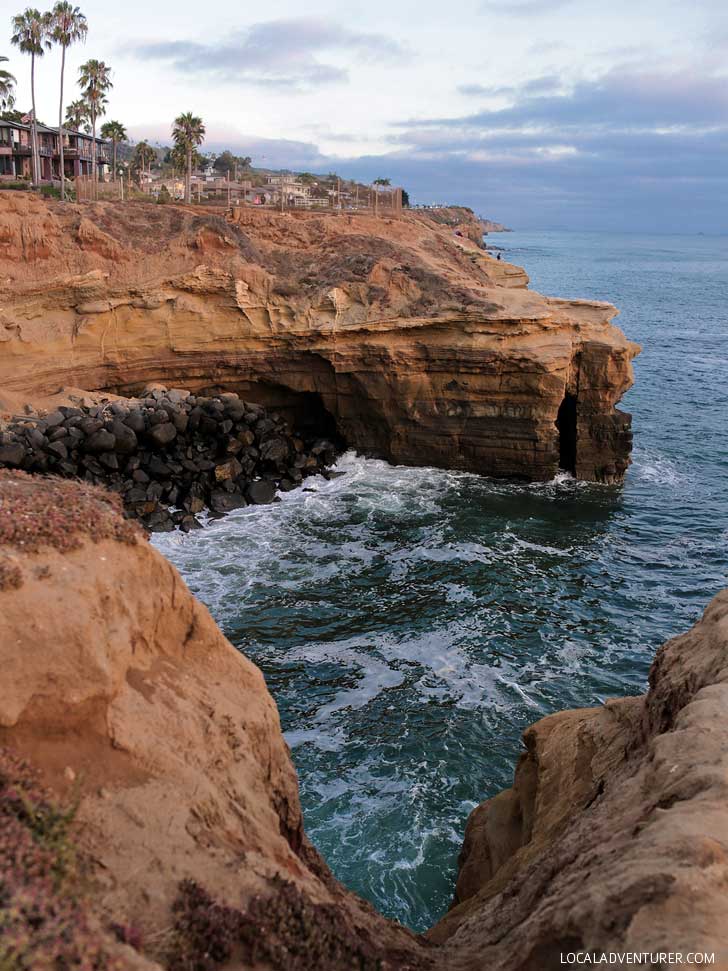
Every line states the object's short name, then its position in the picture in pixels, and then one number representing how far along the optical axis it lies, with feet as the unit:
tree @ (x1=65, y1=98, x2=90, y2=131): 224.53
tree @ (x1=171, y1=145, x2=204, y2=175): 173.70
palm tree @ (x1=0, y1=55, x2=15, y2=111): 196.75
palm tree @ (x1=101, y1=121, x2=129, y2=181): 234.99
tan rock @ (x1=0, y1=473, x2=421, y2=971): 22.67
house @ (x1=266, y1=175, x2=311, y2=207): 154.04
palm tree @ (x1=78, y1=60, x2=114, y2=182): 175.32
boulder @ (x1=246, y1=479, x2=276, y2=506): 93.40
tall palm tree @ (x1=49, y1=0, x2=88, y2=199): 153.07
